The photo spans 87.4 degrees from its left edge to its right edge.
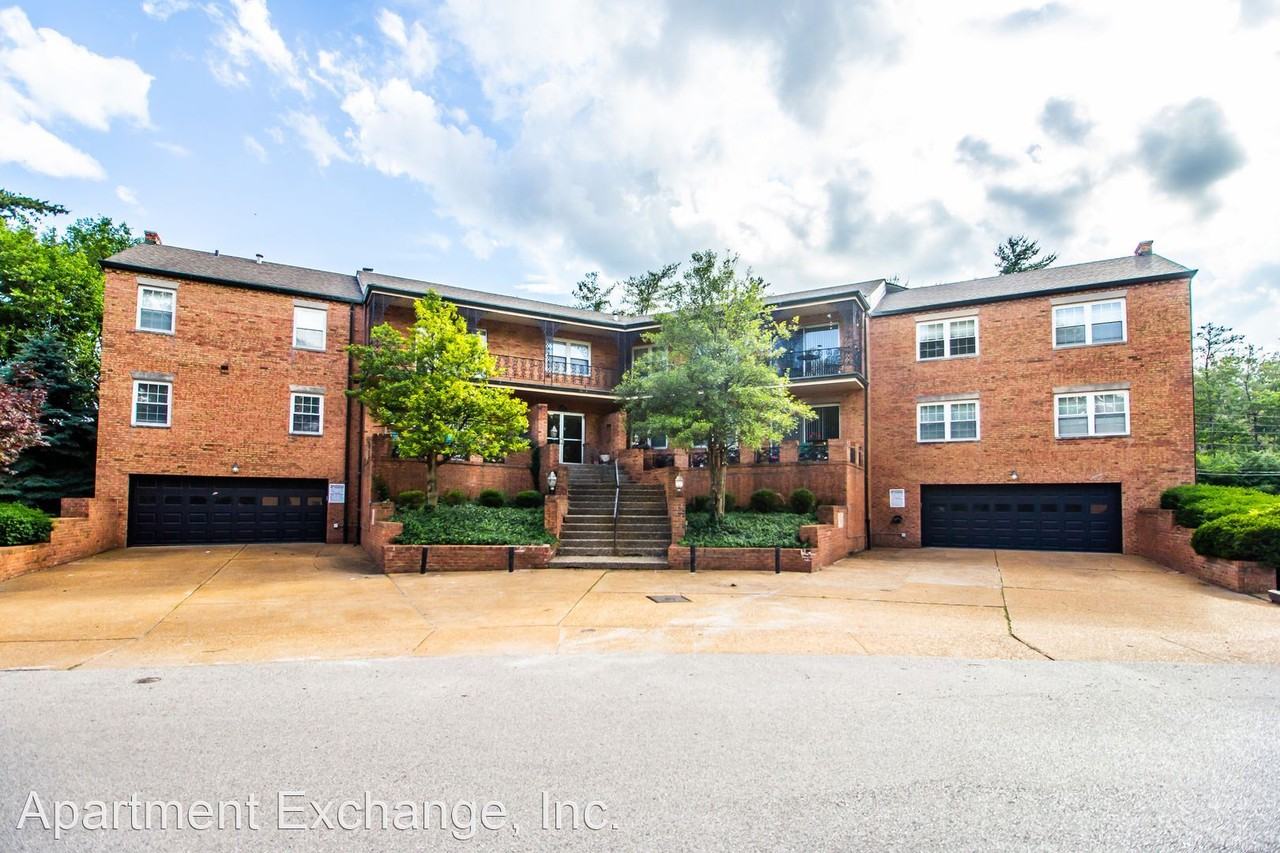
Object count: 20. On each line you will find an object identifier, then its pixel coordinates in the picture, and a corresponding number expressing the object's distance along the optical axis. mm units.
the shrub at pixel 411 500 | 17406
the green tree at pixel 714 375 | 15938
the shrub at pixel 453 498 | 17859
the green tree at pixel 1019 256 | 40094
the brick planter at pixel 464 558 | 14031
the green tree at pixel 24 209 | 24006
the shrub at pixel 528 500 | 19016
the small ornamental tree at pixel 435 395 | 15734
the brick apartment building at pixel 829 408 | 18031
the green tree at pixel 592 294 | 39750
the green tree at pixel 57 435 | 17766
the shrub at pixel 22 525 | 13438
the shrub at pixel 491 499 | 18656
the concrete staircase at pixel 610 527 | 15016
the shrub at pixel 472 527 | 14789
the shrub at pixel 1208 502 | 13692
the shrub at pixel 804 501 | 18312
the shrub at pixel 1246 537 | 11375
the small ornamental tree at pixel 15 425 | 11805
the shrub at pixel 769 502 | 18719
